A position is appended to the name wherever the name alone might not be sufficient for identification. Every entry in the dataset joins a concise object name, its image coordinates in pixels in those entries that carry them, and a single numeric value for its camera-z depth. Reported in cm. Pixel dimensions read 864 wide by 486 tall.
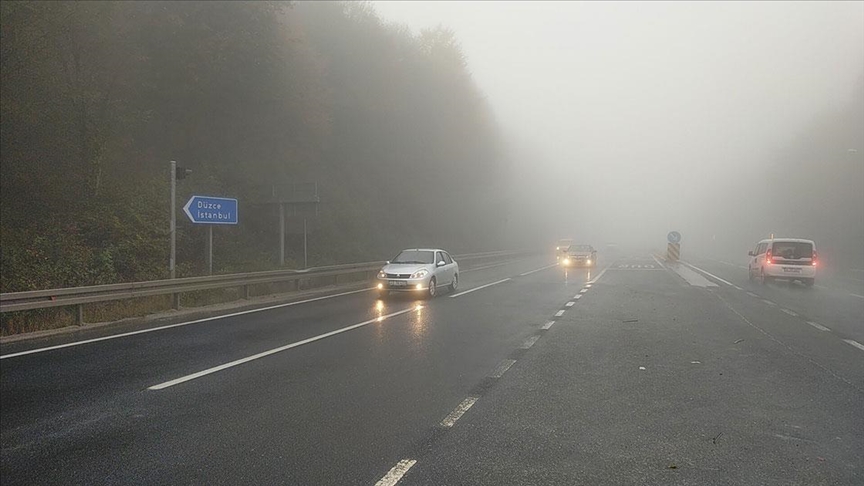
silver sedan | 1719
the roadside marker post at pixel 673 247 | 4741
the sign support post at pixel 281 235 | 2269
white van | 2284
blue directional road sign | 1678
